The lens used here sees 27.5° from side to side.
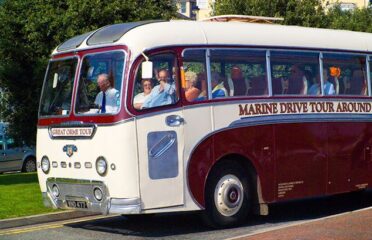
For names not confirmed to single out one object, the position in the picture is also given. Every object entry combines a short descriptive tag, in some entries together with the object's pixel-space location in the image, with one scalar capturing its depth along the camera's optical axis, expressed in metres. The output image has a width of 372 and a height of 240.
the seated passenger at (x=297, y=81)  12.50
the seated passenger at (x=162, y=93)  10.72
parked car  33.59
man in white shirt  10.66
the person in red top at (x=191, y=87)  11.10
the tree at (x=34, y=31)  21.78
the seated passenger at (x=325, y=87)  12.80
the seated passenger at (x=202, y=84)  11.29
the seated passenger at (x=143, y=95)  10.59
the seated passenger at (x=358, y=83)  13.52
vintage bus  10.59
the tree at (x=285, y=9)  27.27
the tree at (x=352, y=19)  30.96
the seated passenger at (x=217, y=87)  11.46
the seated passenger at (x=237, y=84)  11.73
